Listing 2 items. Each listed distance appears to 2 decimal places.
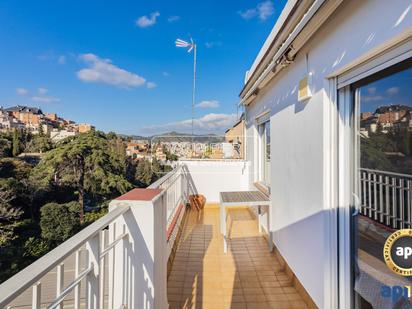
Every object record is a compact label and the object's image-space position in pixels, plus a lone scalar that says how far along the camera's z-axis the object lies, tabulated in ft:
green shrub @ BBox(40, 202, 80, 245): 73.61
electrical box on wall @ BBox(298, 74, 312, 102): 7.66
